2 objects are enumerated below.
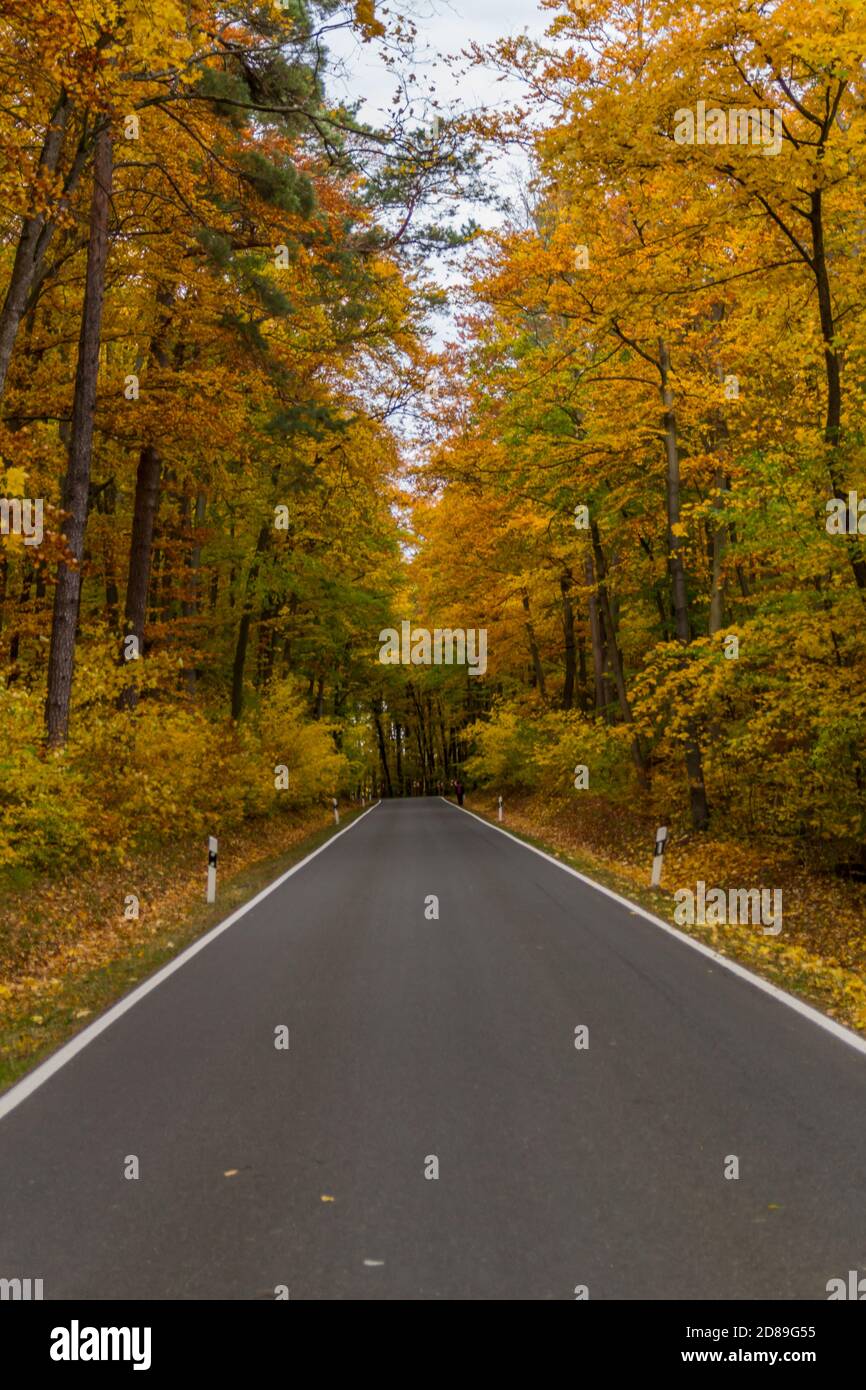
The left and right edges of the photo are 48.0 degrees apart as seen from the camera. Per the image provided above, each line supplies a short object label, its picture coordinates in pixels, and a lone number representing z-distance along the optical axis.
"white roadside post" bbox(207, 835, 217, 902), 13.78
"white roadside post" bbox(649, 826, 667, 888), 14.34
